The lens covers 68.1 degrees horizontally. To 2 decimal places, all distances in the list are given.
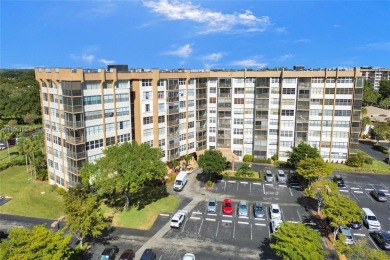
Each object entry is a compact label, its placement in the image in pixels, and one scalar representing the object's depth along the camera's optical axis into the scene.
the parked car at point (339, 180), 63.78
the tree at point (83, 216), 37.12
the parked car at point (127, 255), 37.47
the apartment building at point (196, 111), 54.28
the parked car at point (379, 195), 56.24
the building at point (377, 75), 195.25
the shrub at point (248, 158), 81.00
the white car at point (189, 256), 37.34
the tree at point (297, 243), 30.56
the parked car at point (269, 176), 67.15
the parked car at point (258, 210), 50.25
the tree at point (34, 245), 27.56
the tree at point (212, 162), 63.19
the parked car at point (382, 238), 40.53
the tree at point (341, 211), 39.38
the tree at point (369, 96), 142.26
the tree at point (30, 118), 125.24
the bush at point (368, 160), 76.99
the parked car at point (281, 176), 66.50
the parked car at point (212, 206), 51.75
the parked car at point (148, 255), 37.31
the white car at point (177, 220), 46.07
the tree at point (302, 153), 67.25
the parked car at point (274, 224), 44.72
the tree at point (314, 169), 57.09
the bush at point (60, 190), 57.07
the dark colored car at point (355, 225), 45.97
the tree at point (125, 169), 47.09
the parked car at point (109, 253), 37.47
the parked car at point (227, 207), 51.28
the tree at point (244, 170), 68.88
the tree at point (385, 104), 136.12
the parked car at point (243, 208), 50.83
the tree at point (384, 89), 155.38
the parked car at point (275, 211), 49.59
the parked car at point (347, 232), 41.06
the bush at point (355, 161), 74.38
